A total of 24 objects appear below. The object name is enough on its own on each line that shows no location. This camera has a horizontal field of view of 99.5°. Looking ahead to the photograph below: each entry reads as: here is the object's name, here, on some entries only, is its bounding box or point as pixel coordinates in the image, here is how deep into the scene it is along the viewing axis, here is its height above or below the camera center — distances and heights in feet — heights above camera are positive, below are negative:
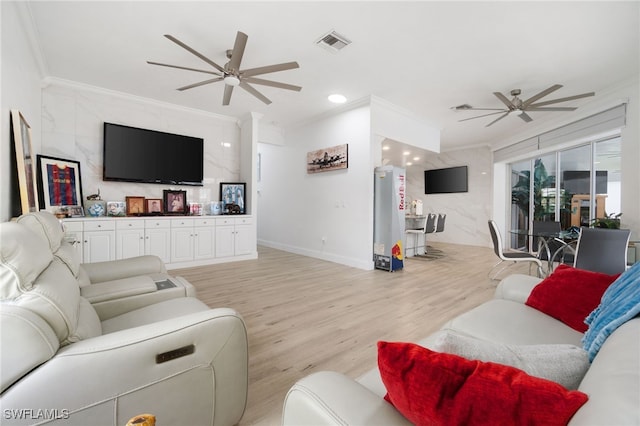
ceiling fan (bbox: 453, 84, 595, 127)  11.99 +4.89
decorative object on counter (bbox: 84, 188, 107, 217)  13.14 +0.04
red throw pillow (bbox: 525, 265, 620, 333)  4.65 -1.63
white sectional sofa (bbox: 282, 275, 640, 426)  1.40 -1.61
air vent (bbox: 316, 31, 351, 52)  9.07 +5.73
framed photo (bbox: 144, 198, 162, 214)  15.01 +0.10
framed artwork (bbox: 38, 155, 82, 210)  11.36 +1.10
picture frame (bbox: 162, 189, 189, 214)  15.60 +0.33
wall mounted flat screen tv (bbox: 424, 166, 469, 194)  25.75 +2.60
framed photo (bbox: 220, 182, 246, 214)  17.26 +0.69
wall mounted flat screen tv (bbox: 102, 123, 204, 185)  13.99 +2.80
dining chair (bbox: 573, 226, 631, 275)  9.25 -1.53
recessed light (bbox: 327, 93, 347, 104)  14.11 +5.80
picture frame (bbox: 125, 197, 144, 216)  14.42 +0.04
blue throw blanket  2.58 -1.10
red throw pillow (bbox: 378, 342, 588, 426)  1.62 -1.19
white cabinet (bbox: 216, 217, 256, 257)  16.19 -1.83
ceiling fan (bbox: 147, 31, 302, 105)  8.26 +4.80
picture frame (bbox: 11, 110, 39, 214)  7.02 +1.19
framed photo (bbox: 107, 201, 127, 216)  13.67 -0.06
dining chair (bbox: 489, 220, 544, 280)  12.36 -2.28
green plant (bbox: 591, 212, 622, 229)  11.37 -0.71
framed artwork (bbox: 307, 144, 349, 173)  15.85 +2.96
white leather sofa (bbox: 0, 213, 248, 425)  2.66 -1.72
